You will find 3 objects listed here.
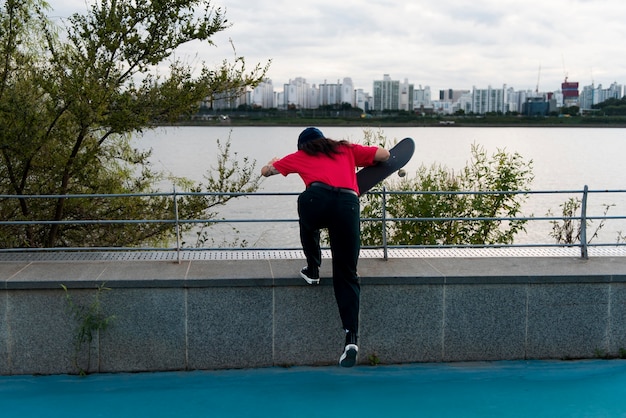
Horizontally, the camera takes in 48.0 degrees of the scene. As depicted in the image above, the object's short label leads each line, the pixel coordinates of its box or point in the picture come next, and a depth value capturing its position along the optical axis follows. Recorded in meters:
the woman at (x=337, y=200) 5.26
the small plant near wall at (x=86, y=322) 5.73
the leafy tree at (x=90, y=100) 8.99
